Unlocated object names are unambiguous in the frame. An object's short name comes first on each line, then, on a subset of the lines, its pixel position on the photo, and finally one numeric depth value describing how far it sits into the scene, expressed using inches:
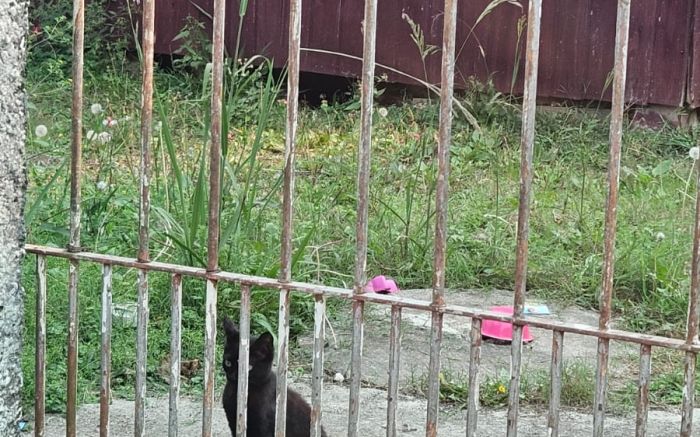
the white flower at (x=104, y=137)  222.5
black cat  153.3
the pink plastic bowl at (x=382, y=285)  210.5
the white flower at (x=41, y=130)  217.2
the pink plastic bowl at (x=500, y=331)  205.9
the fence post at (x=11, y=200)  100.8
